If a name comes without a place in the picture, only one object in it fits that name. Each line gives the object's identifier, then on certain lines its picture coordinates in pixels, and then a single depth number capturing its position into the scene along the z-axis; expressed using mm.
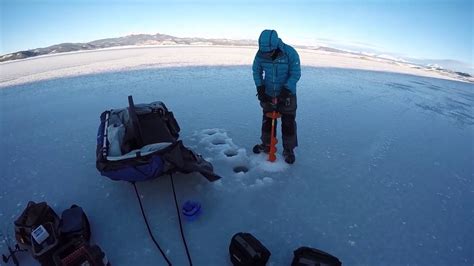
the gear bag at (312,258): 1955
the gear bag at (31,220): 2148
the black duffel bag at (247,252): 1965
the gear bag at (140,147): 2463
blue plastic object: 2506
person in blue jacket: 2973
